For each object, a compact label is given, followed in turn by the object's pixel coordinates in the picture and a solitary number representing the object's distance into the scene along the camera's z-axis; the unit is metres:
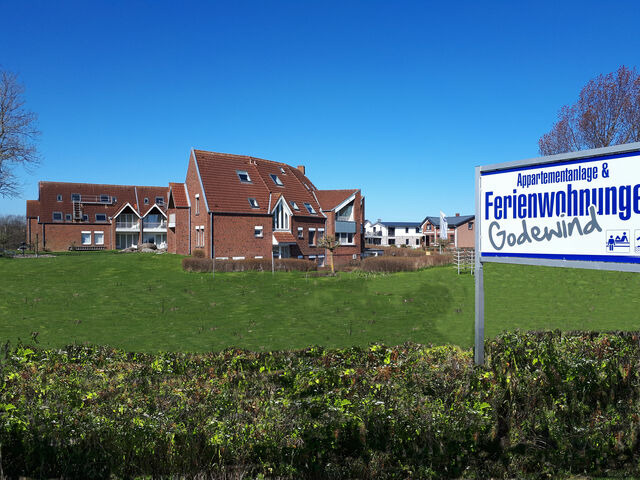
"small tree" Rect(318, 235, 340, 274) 36.69
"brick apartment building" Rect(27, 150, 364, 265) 39.25
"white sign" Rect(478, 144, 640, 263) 5.50
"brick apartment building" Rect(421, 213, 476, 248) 94.97
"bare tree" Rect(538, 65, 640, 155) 36.28
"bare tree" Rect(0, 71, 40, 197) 44.00
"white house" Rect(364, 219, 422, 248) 131.00
